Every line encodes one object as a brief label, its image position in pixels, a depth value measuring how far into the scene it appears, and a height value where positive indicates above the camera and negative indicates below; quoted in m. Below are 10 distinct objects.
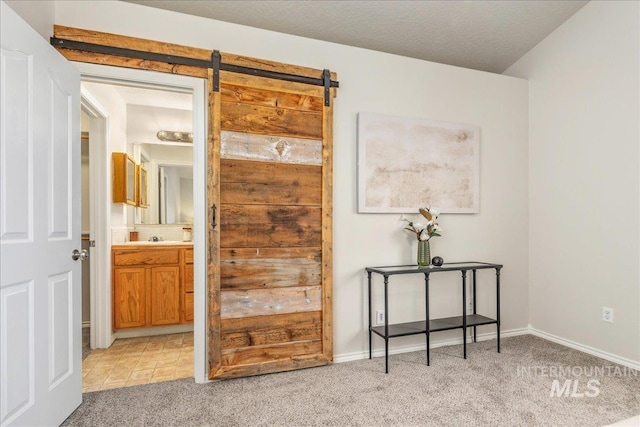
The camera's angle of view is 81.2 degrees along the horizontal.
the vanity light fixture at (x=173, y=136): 4.44 +0.93
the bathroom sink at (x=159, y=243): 3.74 -0.30
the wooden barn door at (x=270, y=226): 2.65 -0.10
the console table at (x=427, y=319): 2.80 -0.91
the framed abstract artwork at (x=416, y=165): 3.08 +0.42
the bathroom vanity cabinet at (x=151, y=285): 3.56 -0.70
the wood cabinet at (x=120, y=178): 3.61 +0.35
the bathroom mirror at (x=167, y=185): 4.46 +0.34
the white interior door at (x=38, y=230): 1.67 -0.08
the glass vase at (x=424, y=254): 3.04 -0.34
